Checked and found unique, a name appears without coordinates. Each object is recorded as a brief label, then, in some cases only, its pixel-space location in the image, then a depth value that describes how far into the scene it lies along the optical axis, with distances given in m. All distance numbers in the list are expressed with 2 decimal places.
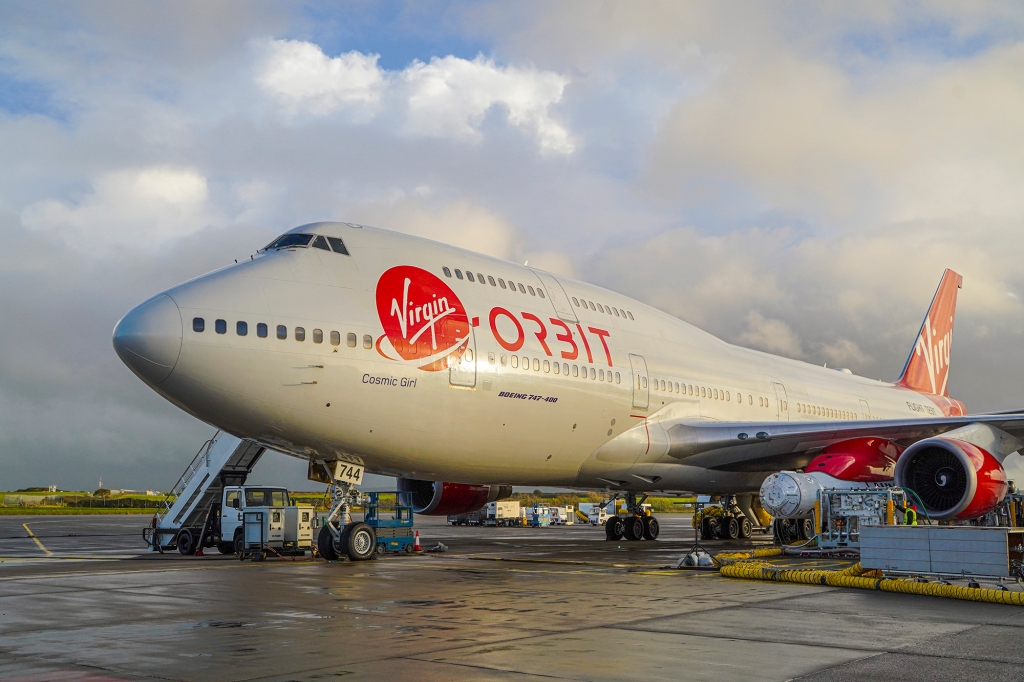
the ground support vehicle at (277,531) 17.77
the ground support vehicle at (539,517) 45.41
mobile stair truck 18.16
